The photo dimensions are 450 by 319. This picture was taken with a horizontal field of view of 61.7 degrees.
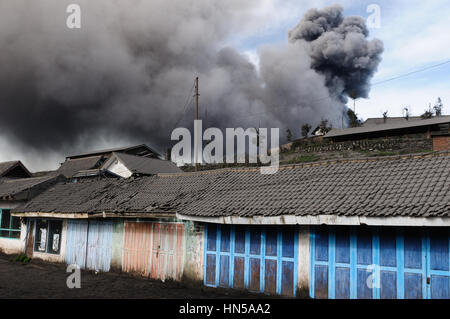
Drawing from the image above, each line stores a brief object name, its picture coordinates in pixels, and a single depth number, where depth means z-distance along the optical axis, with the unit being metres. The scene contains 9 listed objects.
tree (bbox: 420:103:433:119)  60.03
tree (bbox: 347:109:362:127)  63.41
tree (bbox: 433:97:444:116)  60.12
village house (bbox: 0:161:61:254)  19.30
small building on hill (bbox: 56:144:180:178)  38.47
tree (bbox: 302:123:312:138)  62.94
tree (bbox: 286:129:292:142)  64.00
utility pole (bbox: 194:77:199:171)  25.84
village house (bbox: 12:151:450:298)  8.43
